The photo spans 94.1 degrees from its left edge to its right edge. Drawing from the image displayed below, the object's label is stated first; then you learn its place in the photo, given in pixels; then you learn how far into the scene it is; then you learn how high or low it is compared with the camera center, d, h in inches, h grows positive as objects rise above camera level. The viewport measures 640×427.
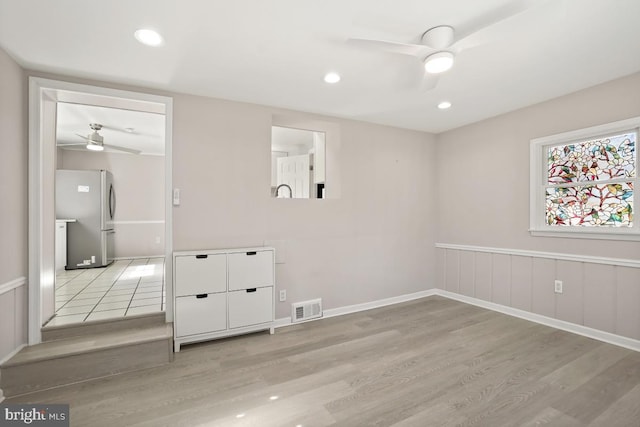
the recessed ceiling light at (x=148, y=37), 75.9 +45.7
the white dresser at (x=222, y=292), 105.0 -30.1
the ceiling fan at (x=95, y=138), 183.0 +46.2
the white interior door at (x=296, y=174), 187.9 +24.6
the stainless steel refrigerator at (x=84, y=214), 205.5 -2.3
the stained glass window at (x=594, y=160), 106.2 +20.5
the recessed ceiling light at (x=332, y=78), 100.5 +46.2
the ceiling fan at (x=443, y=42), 69.1 +42.7
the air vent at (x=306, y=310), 130.6 -43.9
